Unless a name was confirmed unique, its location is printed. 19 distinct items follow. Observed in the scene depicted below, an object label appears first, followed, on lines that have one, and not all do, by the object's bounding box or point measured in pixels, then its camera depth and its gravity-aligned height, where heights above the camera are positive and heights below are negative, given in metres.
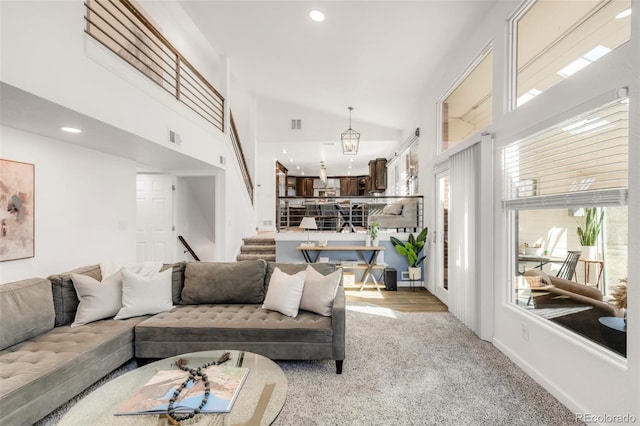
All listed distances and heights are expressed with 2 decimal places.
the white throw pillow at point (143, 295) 2.81 -0.80
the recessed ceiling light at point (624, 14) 1.81 +1.23
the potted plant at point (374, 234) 5.74 -0.40
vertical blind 3.53 -0.30
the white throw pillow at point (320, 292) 2.82 -0.77
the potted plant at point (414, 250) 5.51 -0.69
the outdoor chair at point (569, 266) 2.29 -0.41
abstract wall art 3.04 +0.02
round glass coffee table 1.42 -0.99
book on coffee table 1.47 -0.95
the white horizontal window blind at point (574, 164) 1.88 +0.38
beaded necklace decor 1.42 -0.94
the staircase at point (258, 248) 6.39 -0.78
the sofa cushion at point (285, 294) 2.86 -0.79
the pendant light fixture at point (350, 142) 6.32 +1.50
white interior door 5.89 -0.17
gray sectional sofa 1.90 -0.98
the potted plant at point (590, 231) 2.07 -0.13
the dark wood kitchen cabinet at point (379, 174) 10.27 +1.33
